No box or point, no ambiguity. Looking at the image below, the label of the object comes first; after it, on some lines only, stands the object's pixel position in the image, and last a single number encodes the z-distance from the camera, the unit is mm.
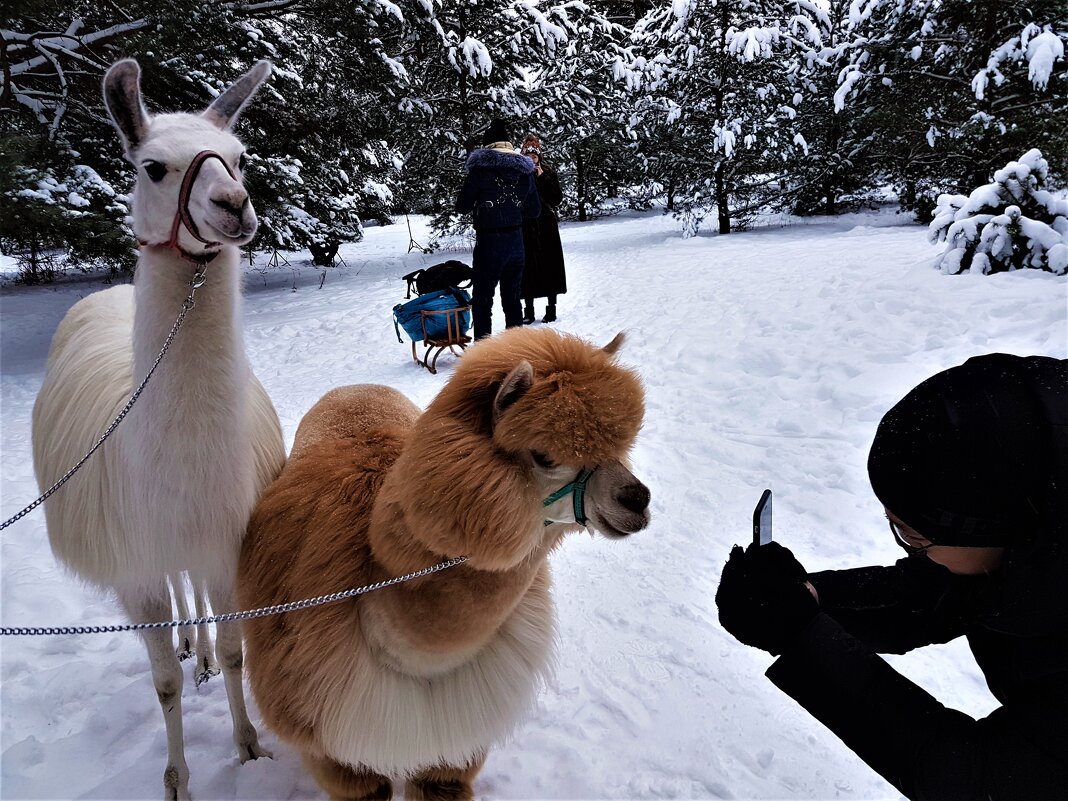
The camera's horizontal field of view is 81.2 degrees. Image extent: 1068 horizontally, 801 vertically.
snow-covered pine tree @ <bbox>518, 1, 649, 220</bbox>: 14188
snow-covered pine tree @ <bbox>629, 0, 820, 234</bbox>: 12227
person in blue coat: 6312
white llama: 1734
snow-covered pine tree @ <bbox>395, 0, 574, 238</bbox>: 12547
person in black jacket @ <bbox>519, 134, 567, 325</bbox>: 7895
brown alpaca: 1398
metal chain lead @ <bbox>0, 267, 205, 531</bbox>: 1749
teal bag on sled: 6355
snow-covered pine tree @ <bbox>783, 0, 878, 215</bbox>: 11648
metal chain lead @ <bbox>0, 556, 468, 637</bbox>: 1492
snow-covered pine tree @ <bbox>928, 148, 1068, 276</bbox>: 5723
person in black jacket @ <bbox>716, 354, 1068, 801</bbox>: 976
